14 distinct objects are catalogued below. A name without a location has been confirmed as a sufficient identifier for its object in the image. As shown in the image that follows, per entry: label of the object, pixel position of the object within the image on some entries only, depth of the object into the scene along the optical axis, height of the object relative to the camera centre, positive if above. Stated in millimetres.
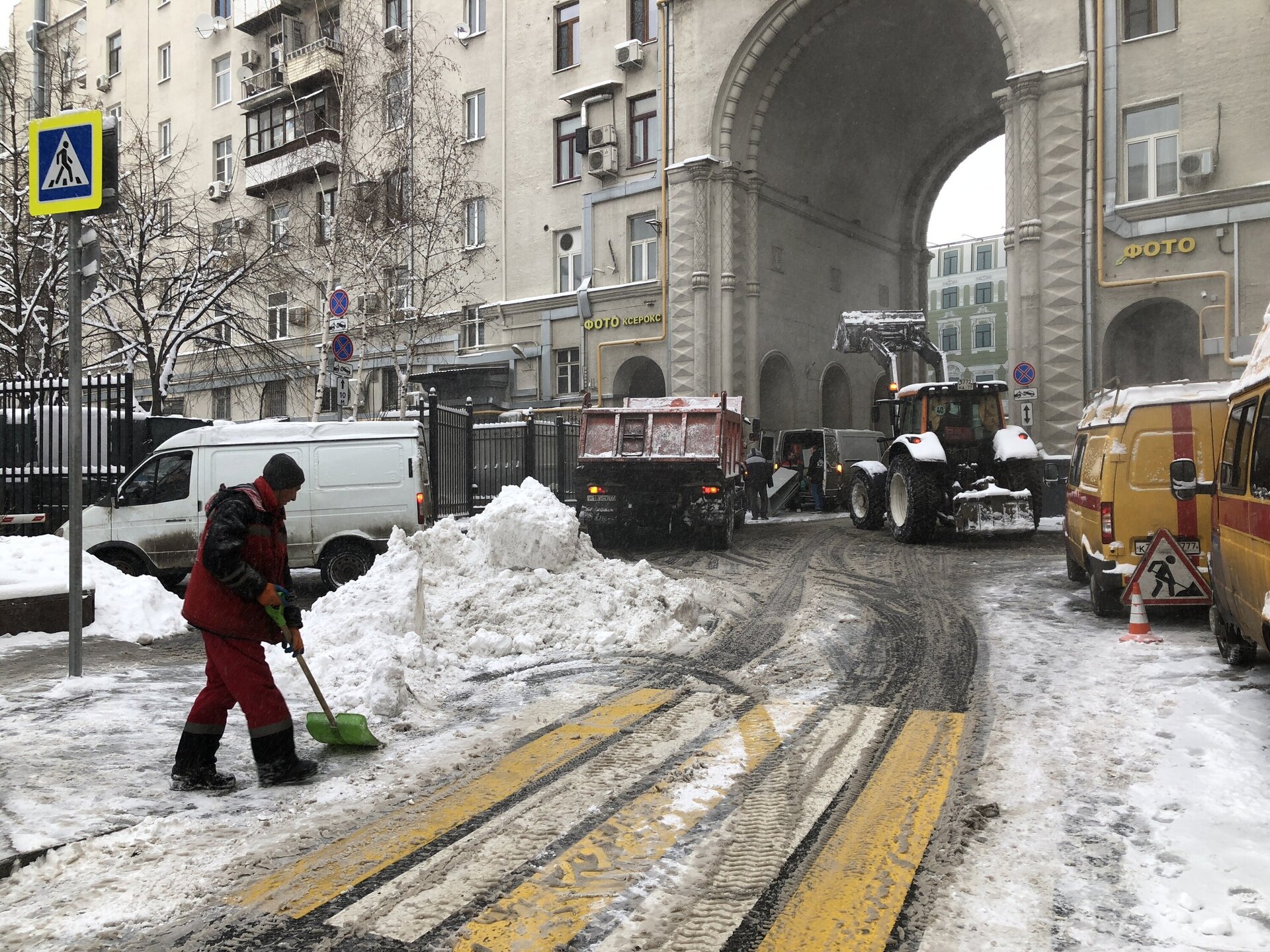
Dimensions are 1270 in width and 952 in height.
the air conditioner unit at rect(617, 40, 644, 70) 27219 +11240
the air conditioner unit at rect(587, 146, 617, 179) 27641 +8394
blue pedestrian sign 6258 +1930
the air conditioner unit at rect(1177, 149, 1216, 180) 19516 +5733
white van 10977 -382
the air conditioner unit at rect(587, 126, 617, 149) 27766 +9122
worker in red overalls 4492 -836
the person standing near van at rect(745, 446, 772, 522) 21422 -597
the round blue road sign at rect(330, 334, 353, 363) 12203 +1403
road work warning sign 8078 -1065
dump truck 15078 -197
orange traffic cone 7770 -1368
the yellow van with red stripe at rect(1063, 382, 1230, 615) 8117 -170
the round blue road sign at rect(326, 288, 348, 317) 13281 +2157
